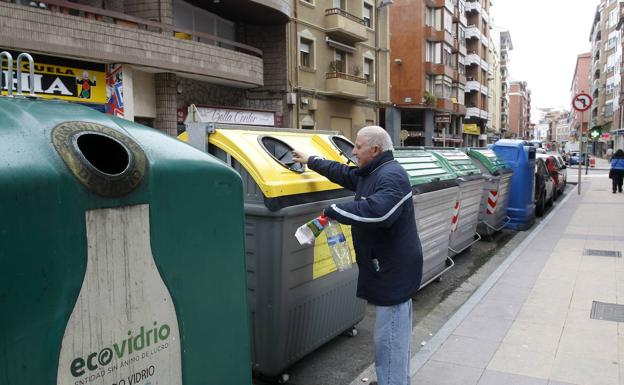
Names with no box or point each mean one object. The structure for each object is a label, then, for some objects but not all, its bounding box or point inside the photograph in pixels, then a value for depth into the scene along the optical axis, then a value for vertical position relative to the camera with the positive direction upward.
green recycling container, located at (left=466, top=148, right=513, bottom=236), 8.48 -0.55
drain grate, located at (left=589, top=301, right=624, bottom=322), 4.68 -1.50
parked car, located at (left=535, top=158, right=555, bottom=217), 11.20 -0.70
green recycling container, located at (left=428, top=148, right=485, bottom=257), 6.75 -0.58
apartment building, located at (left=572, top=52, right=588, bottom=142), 101.38 +17.95
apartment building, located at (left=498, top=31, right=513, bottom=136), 80.44 +13.72
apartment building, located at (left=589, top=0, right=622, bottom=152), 62.72 +12.13
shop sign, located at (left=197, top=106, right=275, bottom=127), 15.66 +1.47
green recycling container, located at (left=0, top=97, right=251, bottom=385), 1.40 -0.31
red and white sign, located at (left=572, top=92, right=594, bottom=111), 13.62 +1.44
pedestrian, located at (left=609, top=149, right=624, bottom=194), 16.14 -0.51
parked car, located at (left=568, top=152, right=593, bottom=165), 40.01 -0.39
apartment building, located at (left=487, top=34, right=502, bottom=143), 60.80 +7.93
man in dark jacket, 2.78 -0.51
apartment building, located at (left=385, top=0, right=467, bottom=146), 34.69 +6.12
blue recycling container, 9.60 -0.43
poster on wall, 12.55 +1.85
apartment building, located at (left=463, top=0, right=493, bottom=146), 48.19 +8.70
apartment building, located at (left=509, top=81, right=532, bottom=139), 109.84 +10.87
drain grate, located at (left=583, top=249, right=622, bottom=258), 7.33 -1.45
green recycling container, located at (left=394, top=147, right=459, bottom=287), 5.17 -0.48
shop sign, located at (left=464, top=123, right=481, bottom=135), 48.47 +2.62
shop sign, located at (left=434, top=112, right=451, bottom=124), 37.69 +2.88
